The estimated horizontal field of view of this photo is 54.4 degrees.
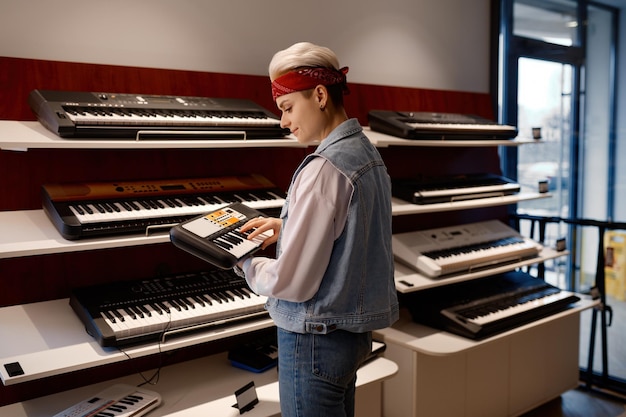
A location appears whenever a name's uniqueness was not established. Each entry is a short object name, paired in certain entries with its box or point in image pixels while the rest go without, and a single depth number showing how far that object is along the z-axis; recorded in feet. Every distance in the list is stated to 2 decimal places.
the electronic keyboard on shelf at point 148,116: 6.23
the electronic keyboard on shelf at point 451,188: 9.67
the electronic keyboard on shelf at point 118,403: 6.46
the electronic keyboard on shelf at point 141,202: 6.27
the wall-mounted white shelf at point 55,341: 5.82
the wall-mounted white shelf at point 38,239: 5.80
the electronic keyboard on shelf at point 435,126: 9.41
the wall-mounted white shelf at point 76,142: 5.79
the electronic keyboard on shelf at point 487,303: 9.39
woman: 4.88
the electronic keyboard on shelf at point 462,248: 9.55
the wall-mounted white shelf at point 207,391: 6.78
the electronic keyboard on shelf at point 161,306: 6.30
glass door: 12.49
